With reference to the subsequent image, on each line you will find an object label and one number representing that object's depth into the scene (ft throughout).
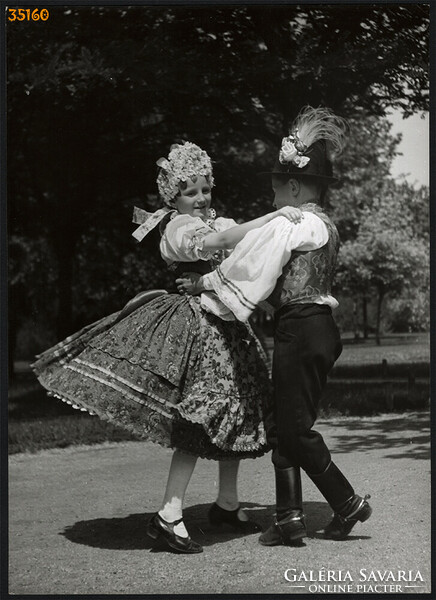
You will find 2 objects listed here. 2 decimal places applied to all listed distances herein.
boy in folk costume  14.61
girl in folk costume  15.17
